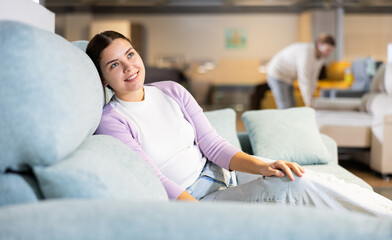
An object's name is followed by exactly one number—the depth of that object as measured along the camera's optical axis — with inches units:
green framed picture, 486.6
